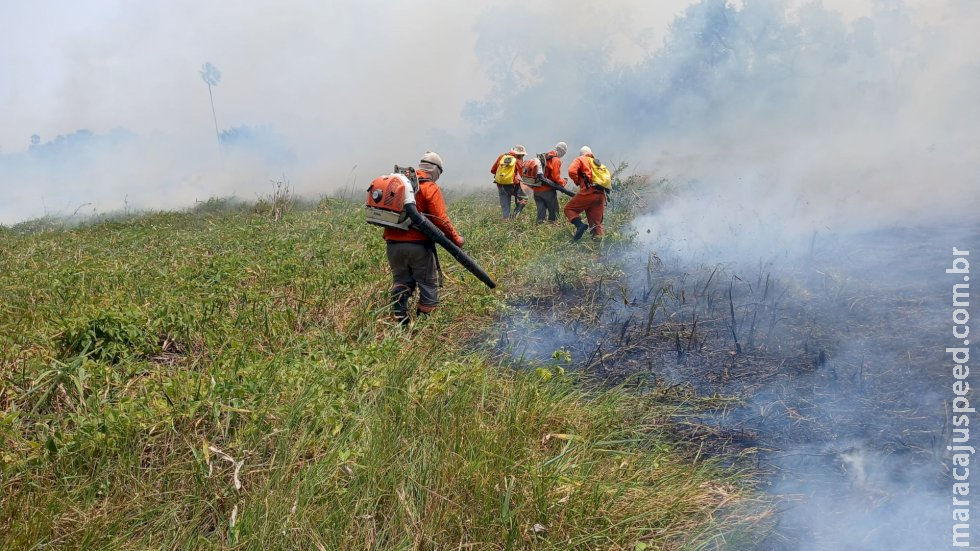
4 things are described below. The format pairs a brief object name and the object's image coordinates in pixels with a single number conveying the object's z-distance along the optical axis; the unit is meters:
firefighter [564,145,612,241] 9.45
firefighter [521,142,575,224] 11.34
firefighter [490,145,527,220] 12.44
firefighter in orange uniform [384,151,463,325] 5.91
